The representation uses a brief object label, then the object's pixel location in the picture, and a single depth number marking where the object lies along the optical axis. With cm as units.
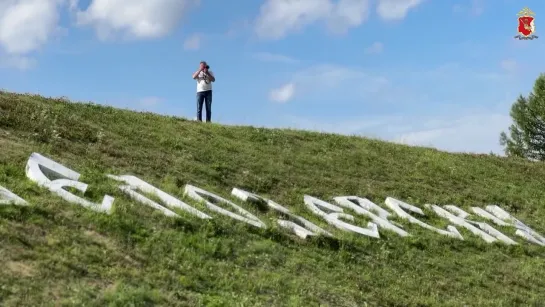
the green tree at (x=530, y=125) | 5178
